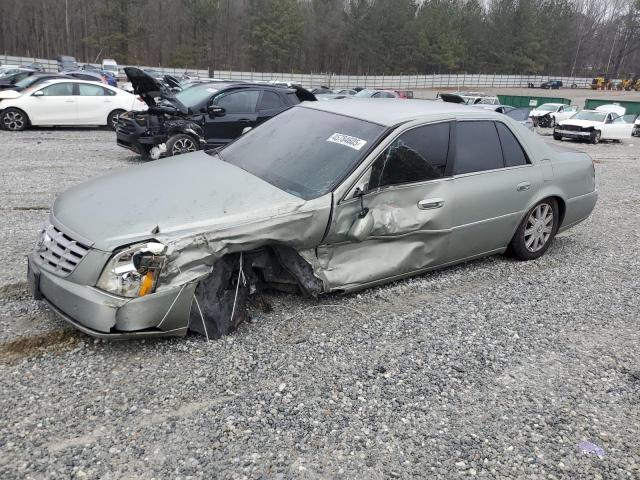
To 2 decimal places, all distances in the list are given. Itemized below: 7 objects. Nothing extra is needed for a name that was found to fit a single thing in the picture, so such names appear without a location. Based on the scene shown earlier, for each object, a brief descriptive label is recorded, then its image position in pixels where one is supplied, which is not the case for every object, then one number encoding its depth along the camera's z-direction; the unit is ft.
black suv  29.81
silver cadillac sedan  9.93
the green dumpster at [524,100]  116.65
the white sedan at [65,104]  42.16
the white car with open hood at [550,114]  85.56
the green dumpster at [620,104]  104.53
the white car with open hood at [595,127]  66.54
